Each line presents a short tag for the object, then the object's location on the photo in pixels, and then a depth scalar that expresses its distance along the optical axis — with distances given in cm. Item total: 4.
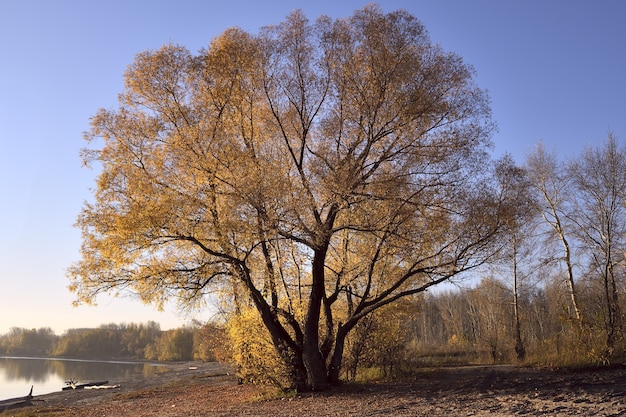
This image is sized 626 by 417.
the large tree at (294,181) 1384
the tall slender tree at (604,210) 2338
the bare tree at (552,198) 2498
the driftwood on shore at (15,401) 2358
